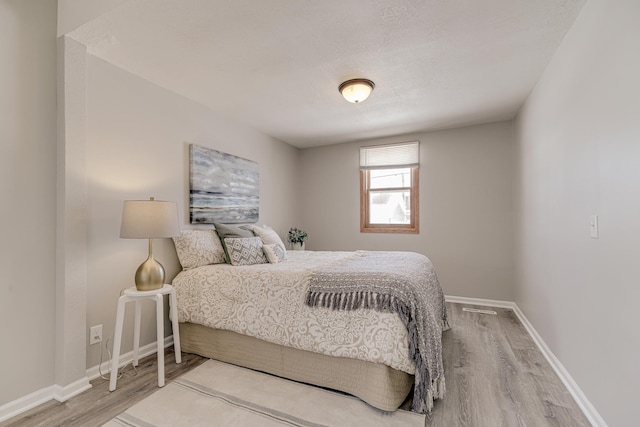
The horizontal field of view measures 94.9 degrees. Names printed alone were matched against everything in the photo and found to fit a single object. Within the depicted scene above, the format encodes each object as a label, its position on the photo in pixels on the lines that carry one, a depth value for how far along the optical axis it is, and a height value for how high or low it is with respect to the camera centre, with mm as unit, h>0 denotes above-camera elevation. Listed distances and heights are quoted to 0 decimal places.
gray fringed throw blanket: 1683 -532
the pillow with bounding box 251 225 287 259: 3127 -233
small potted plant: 4387 -366
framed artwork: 2975 +308
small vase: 4363 -471
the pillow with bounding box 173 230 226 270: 2635 -320
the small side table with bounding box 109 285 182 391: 1937 -783
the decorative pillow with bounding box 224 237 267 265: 2654 -338
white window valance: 4238 +883
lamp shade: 1992 -37
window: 4281 +407
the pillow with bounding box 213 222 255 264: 2777 -172
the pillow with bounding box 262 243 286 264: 2836 -380
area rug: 1632 -1154
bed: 1702 -784
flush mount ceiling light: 2533 +1102
